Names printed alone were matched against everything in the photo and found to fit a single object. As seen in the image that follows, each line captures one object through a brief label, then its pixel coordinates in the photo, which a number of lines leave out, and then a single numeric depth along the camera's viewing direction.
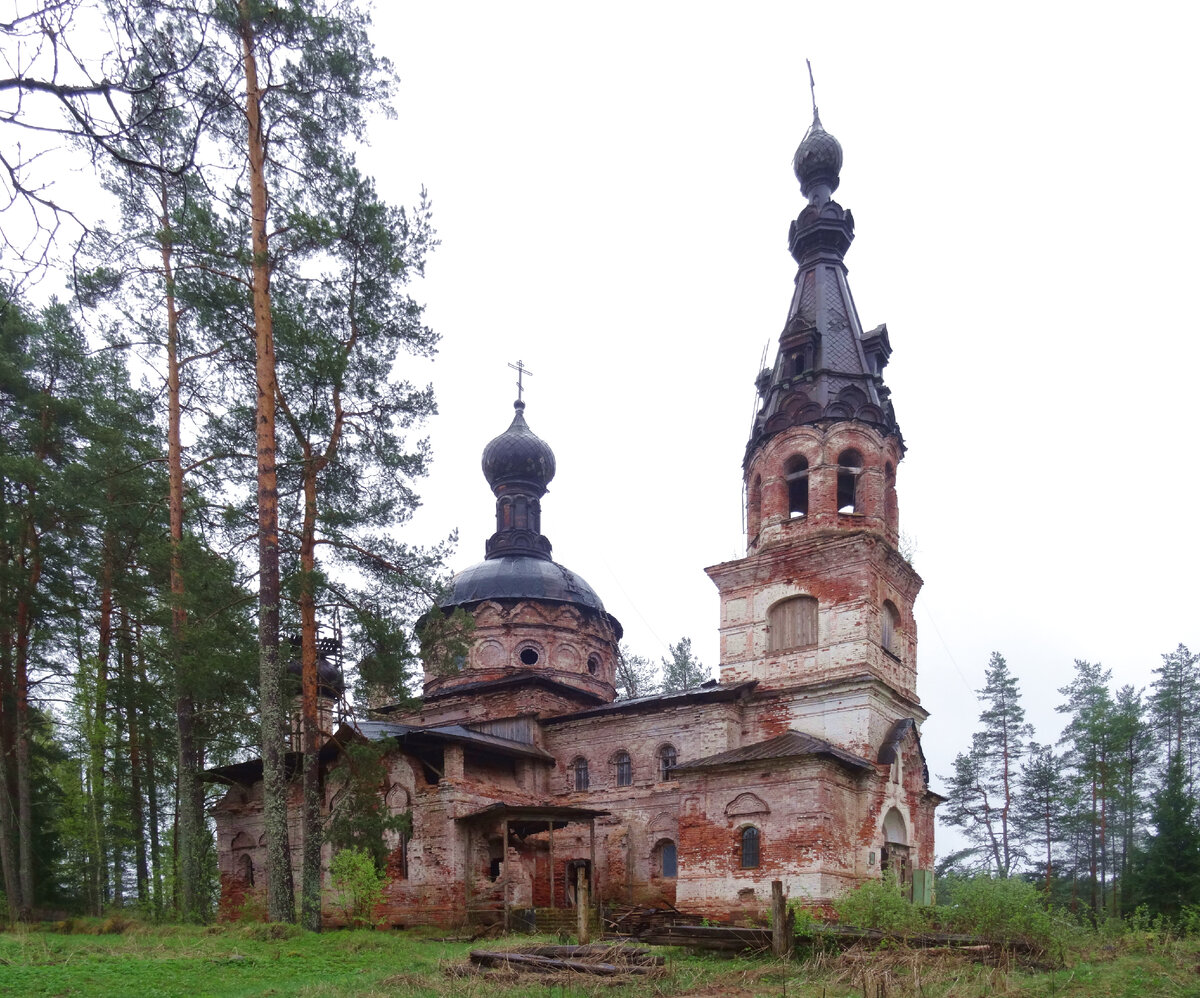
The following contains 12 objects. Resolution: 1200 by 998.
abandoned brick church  18.28
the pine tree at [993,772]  31.14
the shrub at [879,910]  13.05
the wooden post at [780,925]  10.76
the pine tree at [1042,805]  30.52
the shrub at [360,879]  16.89
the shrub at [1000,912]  12.19
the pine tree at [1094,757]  28.72
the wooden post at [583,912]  12.55
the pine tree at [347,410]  14.37
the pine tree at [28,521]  17.47
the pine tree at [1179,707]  30.53
